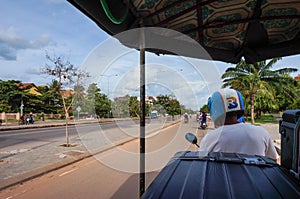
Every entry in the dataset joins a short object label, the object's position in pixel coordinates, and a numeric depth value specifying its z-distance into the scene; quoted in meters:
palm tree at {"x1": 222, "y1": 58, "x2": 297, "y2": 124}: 16.10
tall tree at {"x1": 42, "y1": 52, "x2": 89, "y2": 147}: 7.34
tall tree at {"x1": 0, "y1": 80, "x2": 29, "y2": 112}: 26.73
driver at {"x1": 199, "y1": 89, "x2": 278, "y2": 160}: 1.31
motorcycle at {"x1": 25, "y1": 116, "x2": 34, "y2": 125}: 20.40
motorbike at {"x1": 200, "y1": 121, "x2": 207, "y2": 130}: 13.70
